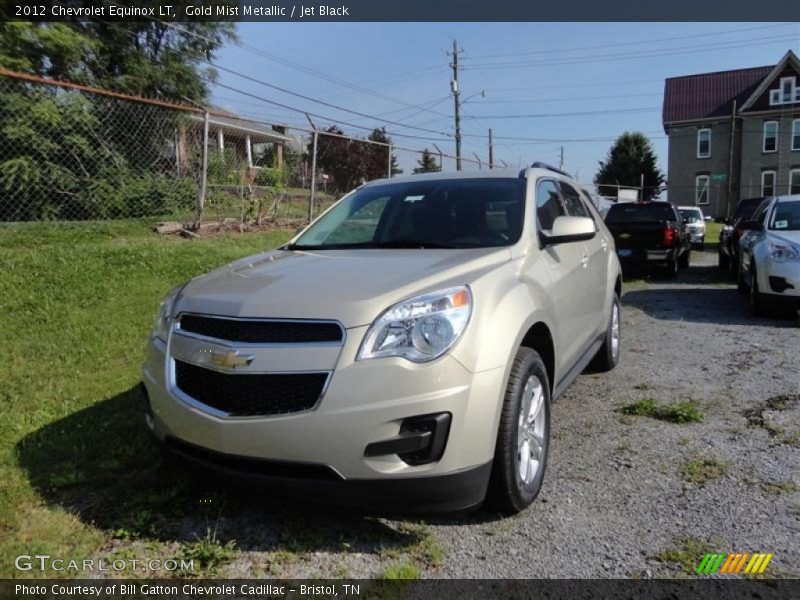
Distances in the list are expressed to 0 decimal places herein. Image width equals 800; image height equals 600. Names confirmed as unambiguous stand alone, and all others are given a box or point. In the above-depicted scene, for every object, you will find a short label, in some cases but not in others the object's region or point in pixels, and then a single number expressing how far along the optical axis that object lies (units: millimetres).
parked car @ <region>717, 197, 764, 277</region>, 10906
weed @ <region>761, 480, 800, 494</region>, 3049
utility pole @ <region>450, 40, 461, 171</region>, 37906
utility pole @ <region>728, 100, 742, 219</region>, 34147
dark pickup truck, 11500
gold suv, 2311
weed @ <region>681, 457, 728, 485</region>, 3205
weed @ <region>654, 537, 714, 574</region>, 2455
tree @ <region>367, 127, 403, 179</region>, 13875
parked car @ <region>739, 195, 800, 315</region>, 7016
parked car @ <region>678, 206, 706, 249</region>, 20109
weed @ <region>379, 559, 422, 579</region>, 2387
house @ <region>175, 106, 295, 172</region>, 9547
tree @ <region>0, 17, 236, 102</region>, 14289
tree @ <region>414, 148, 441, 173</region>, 21945
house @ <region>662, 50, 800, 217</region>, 36656
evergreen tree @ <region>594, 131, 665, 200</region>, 53875
